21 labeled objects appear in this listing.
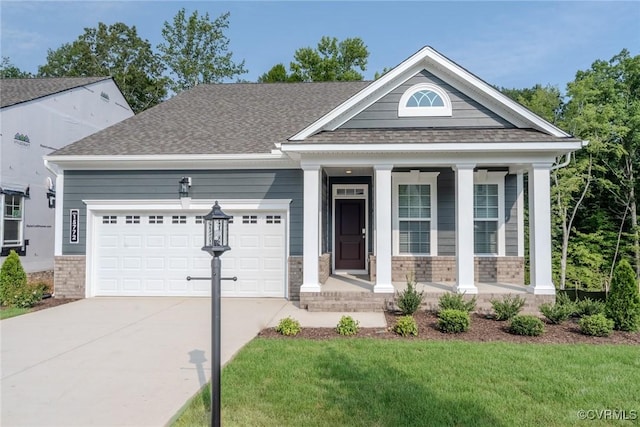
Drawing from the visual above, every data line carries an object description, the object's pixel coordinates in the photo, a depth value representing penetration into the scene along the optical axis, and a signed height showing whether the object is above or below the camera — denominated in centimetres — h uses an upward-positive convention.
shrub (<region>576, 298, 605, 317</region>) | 694 -138
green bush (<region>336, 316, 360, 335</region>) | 625 -152
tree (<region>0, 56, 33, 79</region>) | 3158 +1217
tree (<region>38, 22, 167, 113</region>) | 2866 +1204
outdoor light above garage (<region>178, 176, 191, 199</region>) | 952 +96
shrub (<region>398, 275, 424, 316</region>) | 745 -133
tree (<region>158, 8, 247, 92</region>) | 2738 +1180
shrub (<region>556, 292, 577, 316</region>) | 702 -133
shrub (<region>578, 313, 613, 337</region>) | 618 -148
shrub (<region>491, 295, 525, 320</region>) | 705 -138
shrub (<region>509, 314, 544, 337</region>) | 618 -149
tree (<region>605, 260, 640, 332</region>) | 650 -120
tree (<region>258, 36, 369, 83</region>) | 2559 +1045
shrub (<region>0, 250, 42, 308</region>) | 862 -127
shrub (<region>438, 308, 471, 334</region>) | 636 -146
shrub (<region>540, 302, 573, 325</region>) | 686 -143
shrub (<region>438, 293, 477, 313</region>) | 709 -132
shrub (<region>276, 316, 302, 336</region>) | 624 -153
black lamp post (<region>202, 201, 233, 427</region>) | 320 -35
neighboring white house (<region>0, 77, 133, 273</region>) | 1155 +248
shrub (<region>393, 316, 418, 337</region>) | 622 -152
